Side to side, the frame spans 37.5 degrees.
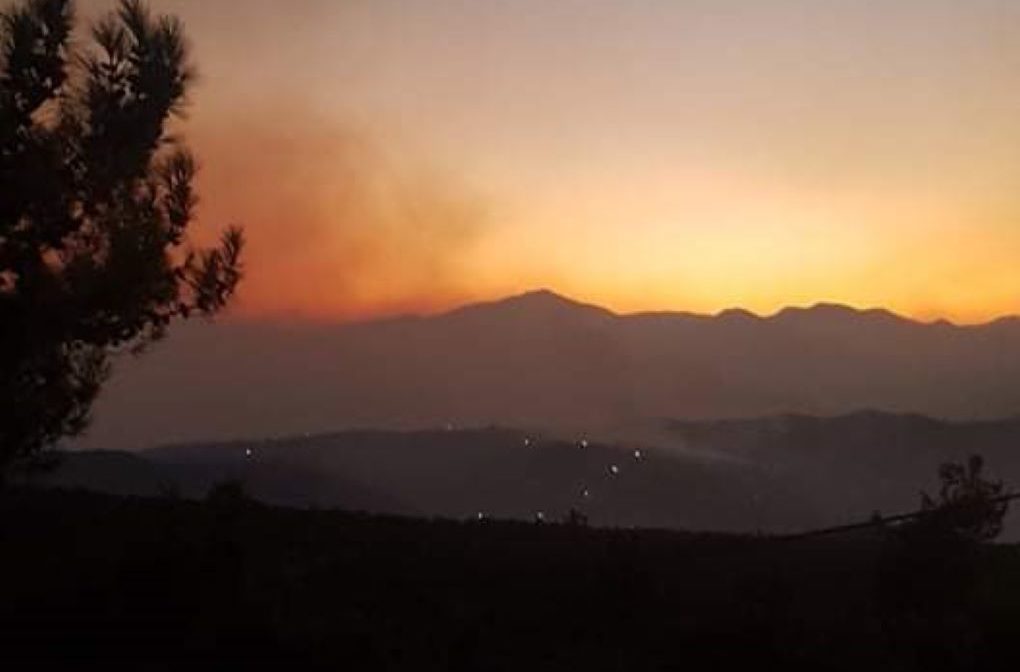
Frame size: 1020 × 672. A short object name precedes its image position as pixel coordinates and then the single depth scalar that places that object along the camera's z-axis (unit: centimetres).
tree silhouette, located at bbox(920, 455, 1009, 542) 2216
